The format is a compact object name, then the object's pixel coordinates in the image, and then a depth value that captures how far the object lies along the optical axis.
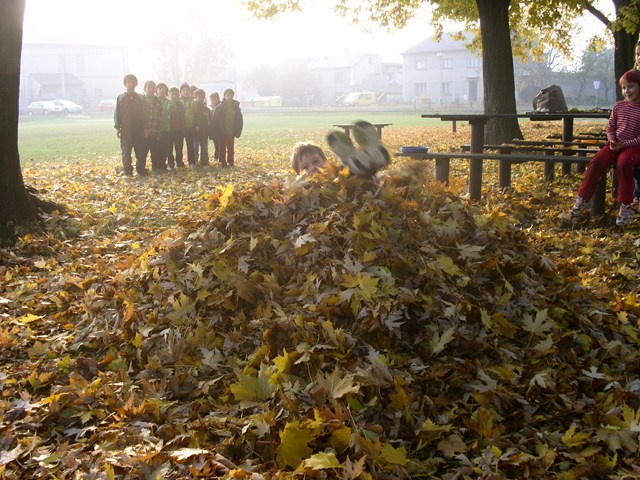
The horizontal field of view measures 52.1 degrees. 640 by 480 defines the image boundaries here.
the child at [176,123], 13.34
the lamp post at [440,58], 78.74
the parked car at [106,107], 58.12
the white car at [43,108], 52.16
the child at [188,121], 13.70
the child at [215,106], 14.32
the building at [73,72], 73.38
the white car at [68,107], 53.00
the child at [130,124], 12.12
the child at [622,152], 6.47
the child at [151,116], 12.49
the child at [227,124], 13.94
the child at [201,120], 13.81
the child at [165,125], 12.96
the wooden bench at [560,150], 8.39
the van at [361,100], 66.44
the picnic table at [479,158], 7.32
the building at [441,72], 78.38
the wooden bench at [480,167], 6.91
